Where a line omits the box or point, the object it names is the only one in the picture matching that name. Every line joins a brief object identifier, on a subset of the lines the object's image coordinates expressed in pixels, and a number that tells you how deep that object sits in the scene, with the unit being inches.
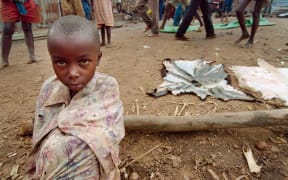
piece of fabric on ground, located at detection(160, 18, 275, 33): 273.9
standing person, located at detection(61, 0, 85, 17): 170.4
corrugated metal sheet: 434.4
